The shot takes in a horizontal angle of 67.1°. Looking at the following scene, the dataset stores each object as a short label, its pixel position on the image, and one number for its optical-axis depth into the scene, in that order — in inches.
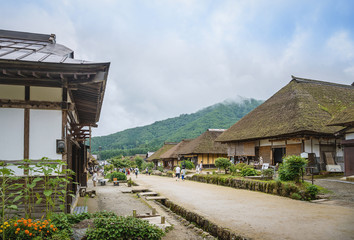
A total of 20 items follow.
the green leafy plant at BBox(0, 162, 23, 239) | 235.0
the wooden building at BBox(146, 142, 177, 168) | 1916.8
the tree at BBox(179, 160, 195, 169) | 1245.1
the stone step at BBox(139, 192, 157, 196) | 546.3
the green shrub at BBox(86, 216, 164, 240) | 197.0
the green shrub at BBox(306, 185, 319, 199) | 416.8
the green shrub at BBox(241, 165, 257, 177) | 651.5
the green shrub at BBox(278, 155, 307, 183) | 470.9
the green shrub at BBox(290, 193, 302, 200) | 420.8
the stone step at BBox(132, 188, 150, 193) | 615.5
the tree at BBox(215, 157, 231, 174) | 775.7
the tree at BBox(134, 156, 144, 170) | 1924.1
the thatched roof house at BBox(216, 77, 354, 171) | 684.4
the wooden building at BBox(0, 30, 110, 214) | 237.1
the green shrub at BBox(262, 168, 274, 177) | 598.0
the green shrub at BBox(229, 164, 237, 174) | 741.0
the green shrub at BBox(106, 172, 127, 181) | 963.2
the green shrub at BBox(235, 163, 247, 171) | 788.9
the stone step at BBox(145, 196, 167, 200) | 485.3
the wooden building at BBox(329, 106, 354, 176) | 546.6
